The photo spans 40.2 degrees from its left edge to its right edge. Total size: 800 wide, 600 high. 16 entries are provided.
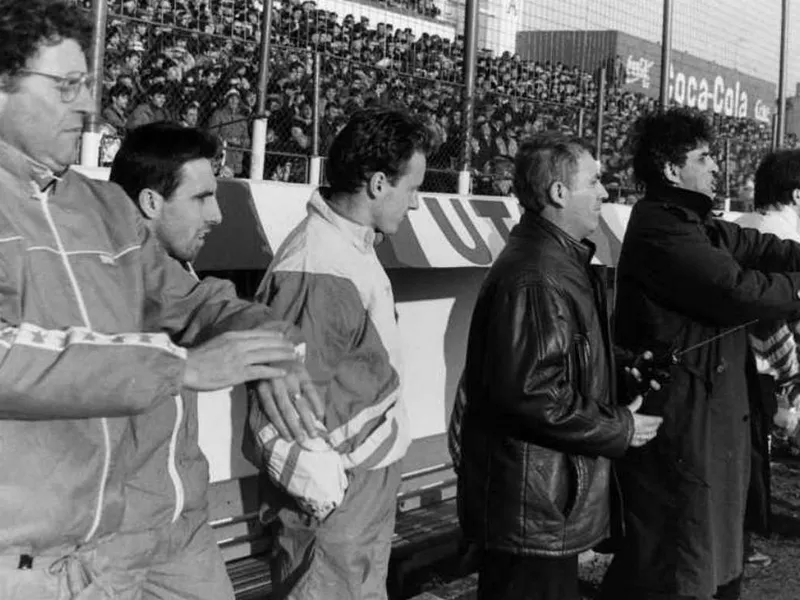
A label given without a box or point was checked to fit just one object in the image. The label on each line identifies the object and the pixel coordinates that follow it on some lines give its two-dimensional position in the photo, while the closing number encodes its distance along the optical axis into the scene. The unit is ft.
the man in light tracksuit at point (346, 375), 9.20
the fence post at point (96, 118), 13.84
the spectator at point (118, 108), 15.67
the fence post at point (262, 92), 17.84
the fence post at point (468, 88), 20.45
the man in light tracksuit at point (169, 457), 8.25
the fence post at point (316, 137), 19.03
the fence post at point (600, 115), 25.62
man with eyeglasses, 5.46
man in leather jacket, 10.02
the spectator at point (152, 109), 16.56
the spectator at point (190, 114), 18.71
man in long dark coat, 11.88
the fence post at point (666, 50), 28.35
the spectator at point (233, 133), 17.89
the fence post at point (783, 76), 34.53
